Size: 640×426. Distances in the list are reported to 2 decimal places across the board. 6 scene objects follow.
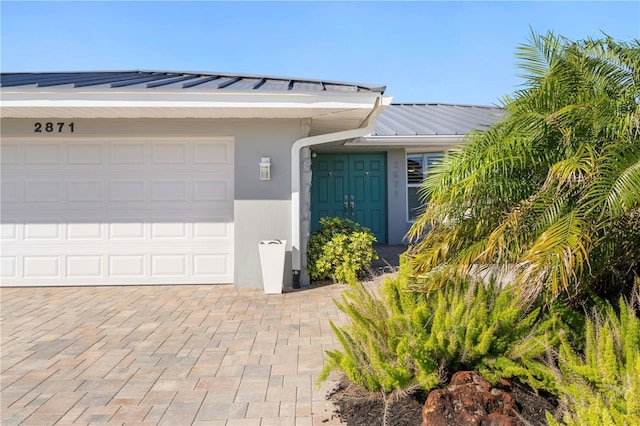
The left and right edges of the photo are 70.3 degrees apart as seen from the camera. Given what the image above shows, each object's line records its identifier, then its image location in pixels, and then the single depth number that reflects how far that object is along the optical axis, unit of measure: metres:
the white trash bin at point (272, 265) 6.85
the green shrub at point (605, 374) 2.10
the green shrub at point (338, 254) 7.52
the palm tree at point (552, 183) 2.63
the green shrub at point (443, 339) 2.87
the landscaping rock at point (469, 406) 2.60
